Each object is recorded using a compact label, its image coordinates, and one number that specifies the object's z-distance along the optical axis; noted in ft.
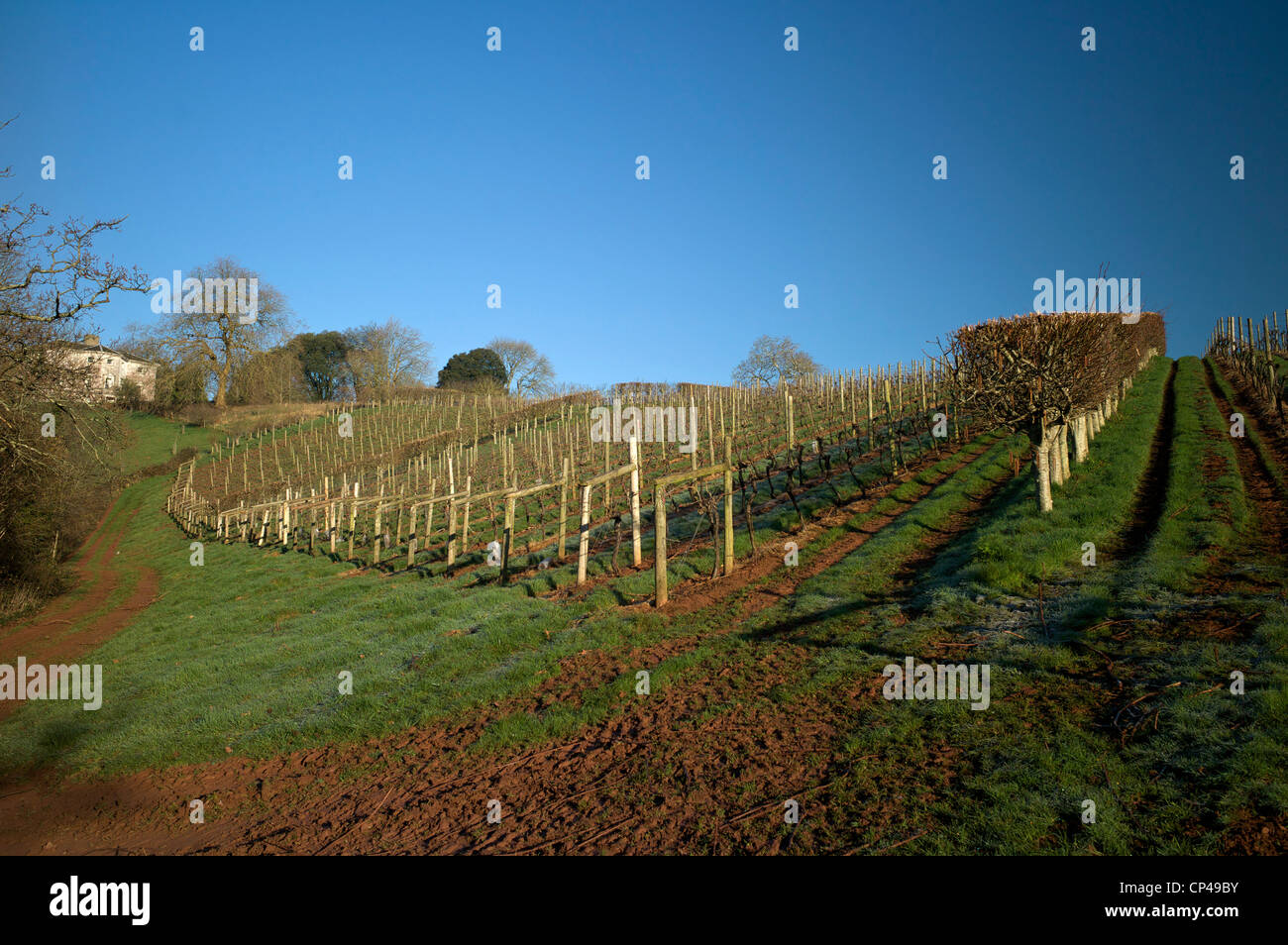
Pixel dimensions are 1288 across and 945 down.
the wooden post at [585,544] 39.77
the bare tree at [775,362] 209.97
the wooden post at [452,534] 52.11
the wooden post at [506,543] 44.38
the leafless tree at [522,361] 234.99
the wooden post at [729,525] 38.46
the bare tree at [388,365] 221.05
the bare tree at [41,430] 36.63
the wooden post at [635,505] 38.65
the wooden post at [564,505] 48.62
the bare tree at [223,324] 185.47
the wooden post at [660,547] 32.99
